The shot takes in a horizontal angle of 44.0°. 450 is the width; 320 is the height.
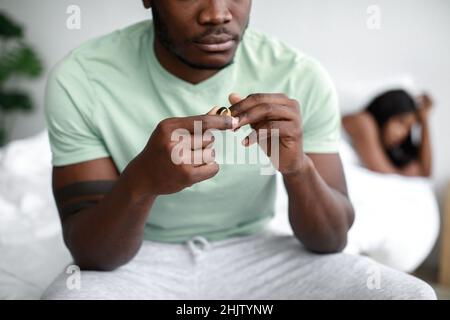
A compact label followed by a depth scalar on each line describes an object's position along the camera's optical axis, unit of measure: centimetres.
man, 78
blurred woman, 197
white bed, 111
